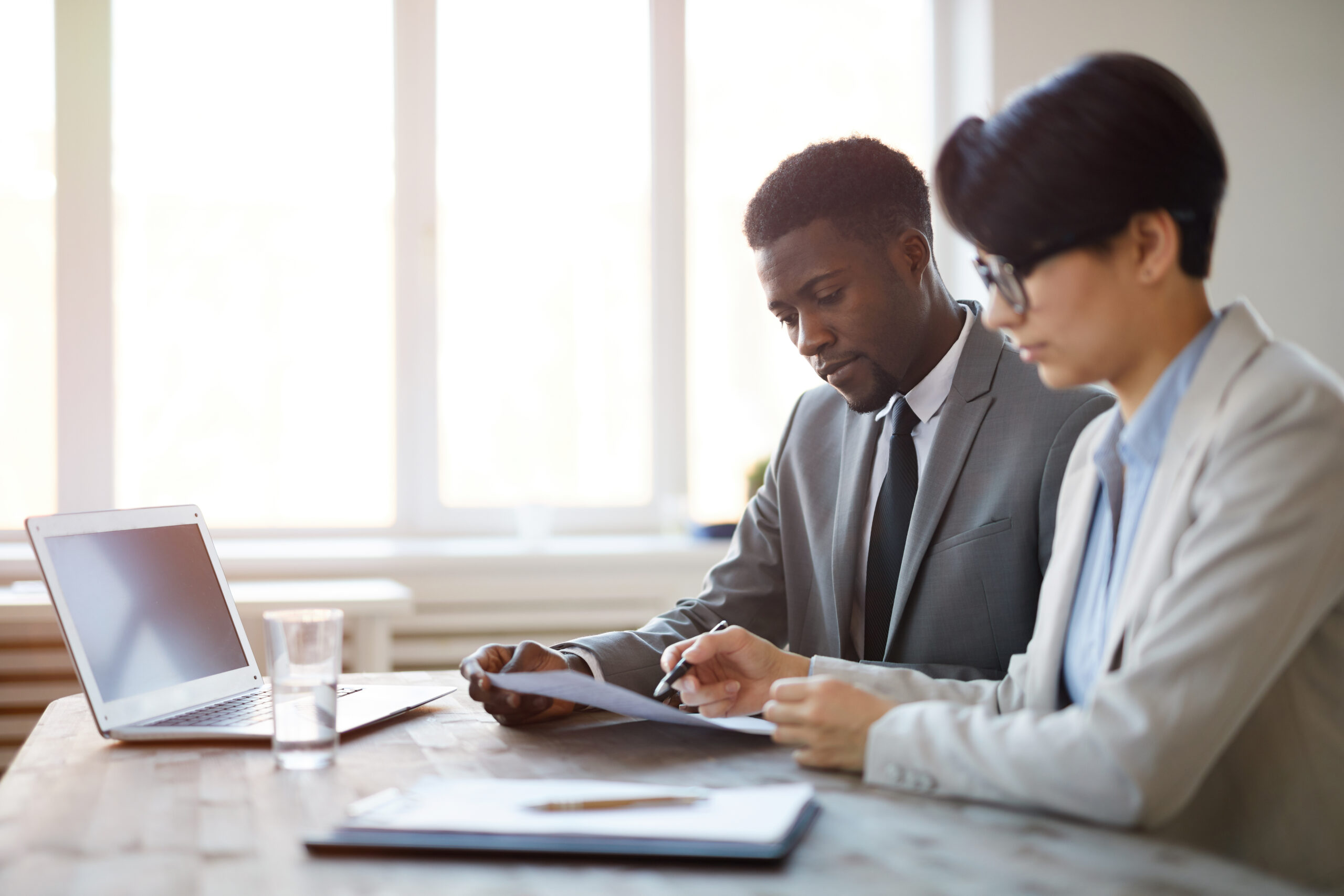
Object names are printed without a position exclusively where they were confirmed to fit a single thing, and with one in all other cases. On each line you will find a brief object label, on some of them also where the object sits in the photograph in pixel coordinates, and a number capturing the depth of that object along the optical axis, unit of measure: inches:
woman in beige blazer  31.4
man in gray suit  53.4
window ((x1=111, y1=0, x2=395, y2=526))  118.4
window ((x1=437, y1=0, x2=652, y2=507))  124.3
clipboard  27.9
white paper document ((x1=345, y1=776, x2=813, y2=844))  29.3
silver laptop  42.7
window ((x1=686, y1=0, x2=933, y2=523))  129.0
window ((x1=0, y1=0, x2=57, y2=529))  115.9
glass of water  37.9
